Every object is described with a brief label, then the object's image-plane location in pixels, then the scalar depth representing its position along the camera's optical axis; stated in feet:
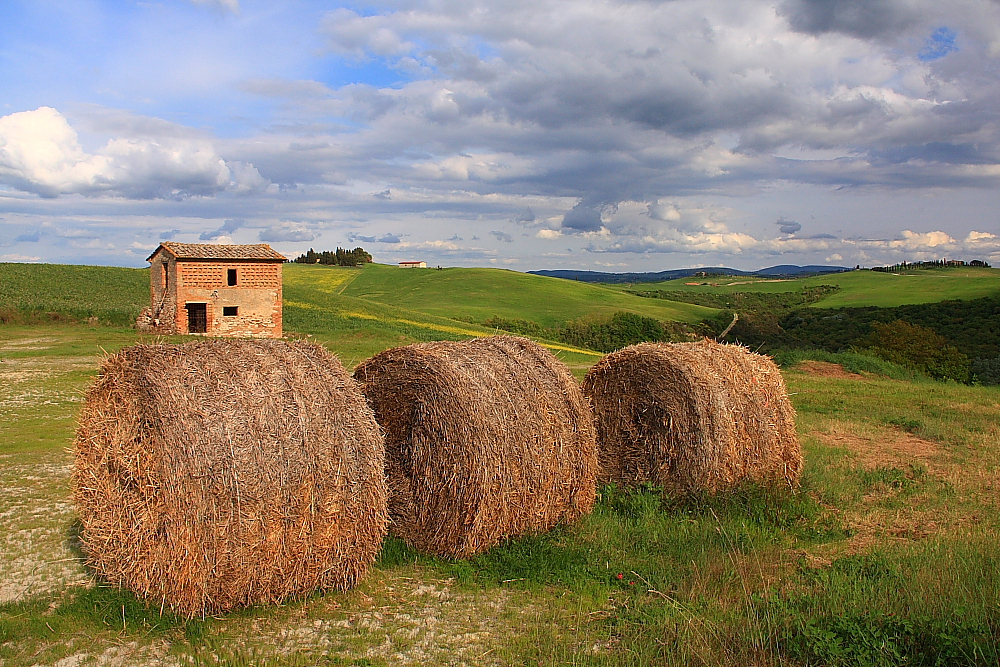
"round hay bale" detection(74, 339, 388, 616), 17.20
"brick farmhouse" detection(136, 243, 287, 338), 105.40
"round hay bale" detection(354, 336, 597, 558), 22.17
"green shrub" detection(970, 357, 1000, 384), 95.55
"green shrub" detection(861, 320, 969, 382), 98.62
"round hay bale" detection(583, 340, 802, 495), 27.76
